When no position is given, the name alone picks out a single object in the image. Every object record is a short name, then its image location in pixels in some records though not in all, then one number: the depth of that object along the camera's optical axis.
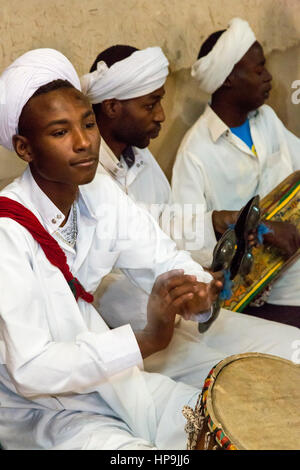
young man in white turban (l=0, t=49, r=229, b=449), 1.71
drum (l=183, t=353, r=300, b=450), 1.53
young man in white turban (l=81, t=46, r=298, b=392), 2.35
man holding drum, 3.17
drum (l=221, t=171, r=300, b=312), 2.96
